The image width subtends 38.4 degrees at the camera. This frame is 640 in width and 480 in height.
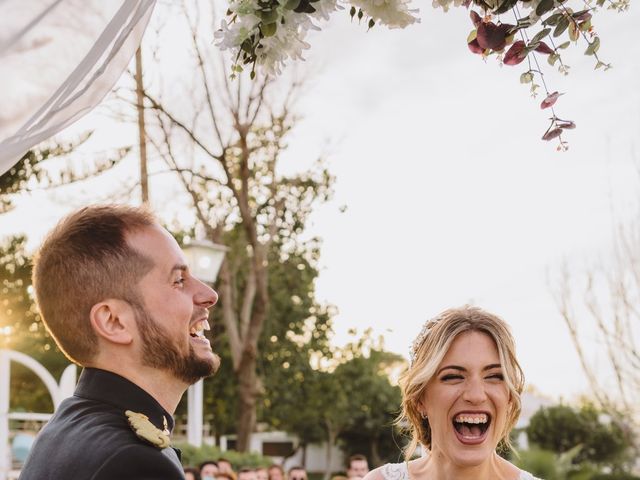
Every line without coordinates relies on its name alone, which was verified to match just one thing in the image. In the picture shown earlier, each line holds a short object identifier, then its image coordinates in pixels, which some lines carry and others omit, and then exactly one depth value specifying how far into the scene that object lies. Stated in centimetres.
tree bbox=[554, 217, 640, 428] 1525
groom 181
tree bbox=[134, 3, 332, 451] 1647
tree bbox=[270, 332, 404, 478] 2802
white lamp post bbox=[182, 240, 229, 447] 961
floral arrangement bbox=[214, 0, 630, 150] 201
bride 356
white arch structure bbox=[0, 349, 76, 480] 823
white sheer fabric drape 187
